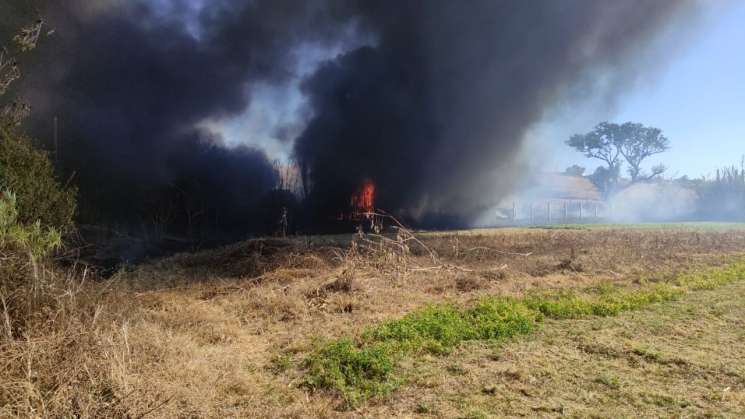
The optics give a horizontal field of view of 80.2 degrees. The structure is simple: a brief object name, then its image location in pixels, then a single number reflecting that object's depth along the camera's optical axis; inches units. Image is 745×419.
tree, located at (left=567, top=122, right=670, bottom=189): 1868.8
